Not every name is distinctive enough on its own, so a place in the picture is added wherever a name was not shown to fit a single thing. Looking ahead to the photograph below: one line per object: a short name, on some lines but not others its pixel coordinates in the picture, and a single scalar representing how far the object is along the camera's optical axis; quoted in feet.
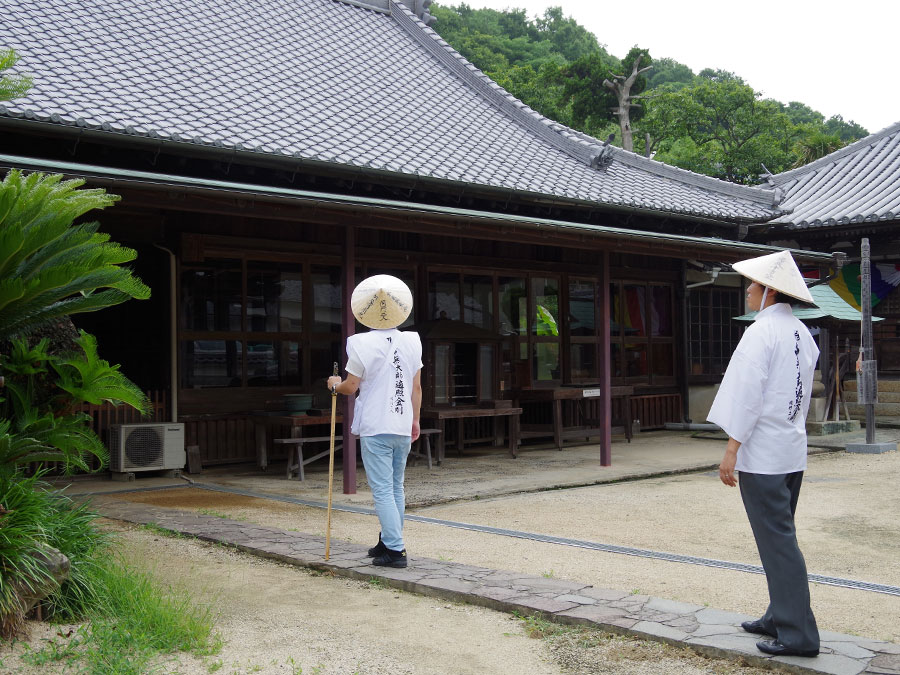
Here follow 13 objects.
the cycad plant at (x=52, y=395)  15.16
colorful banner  56.24
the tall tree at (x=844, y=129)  157.58
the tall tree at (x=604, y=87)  112.68
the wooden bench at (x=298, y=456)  30.89
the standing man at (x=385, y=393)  17.35
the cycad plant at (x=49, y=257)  13.46
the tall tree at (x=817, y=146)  93.61
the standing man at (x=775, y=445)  12.26
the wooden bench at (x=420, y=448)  34.71
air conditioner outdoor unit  30.76
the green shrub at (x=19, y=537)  12.76
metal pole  39.91
